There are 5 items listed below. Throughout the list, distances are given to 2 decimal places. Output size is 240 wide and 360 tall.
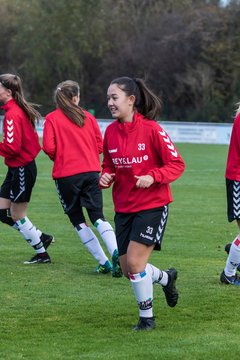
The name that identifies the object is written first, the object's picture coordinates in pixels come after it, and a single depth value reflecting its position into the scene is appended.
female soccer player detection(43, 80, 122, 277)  14.08
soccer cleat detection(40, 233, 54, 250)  16.03
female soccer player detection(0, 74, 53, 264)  14.71
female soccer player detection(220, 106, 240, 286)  12.75
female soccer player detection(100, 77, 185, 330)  10.45
